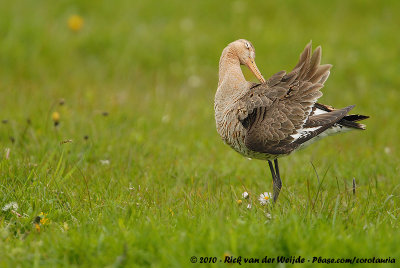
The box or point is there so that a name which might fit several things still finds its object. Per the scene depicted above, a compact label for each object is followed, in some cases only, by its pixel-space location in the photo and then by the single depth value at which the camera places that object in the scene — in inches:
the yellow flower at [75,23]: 798.0
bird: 401.4
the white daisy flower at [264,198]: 374.0
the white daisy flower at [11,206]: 353.8
